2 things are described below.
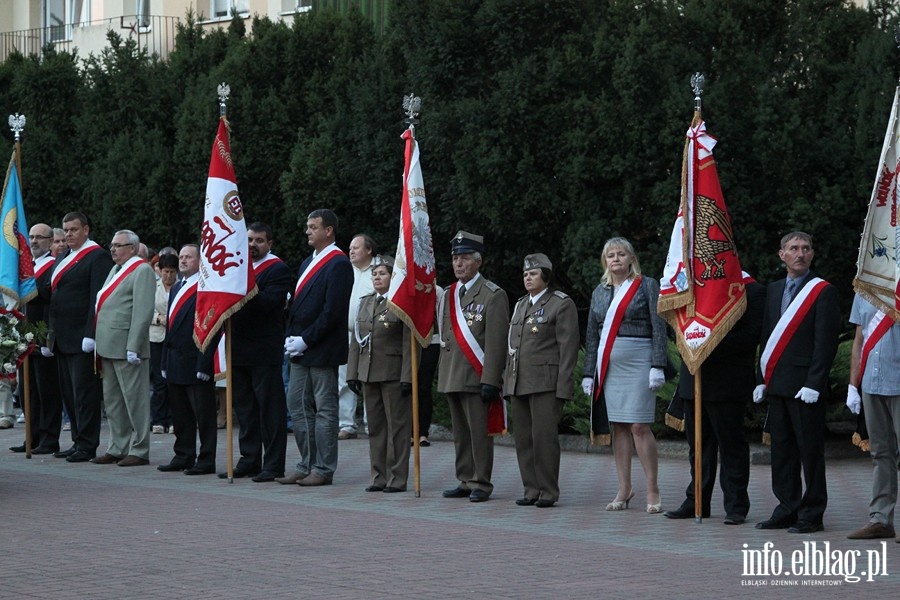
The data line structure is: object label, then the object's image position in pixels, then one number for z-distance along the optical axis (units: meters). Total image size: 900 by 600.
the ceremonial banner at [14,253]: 15.20
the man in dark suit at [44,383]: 15.82
